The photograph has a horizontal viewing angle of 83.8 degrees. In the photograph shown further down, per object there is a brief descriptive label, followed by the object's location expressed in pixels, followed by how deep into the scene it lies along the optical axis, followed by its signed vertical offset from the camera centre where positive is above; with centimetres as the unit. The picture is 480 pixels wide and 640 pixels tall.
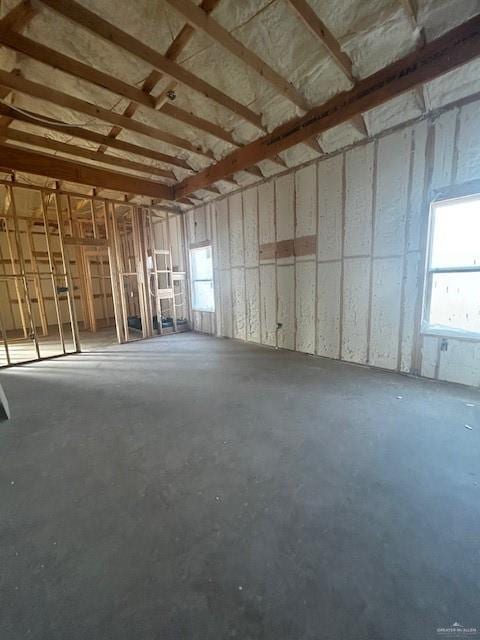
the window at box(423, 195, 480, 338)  294 -4
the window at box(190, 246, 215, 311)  632 -7
